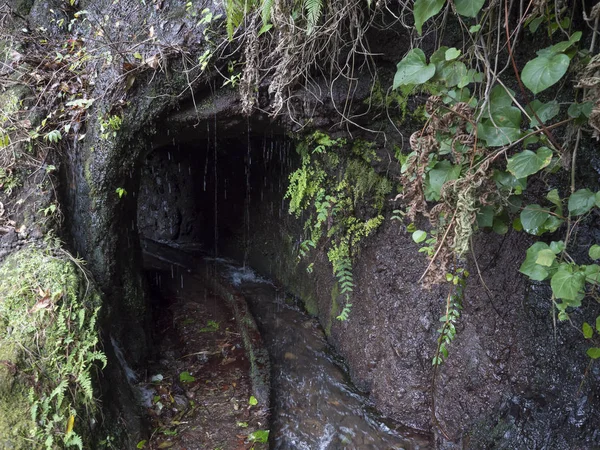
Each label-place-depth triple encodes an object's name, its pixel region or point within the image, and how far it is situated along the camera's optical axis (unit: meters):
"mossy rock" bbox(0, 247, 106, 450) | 2.96
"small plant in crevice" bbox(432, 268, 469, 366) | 2.95
